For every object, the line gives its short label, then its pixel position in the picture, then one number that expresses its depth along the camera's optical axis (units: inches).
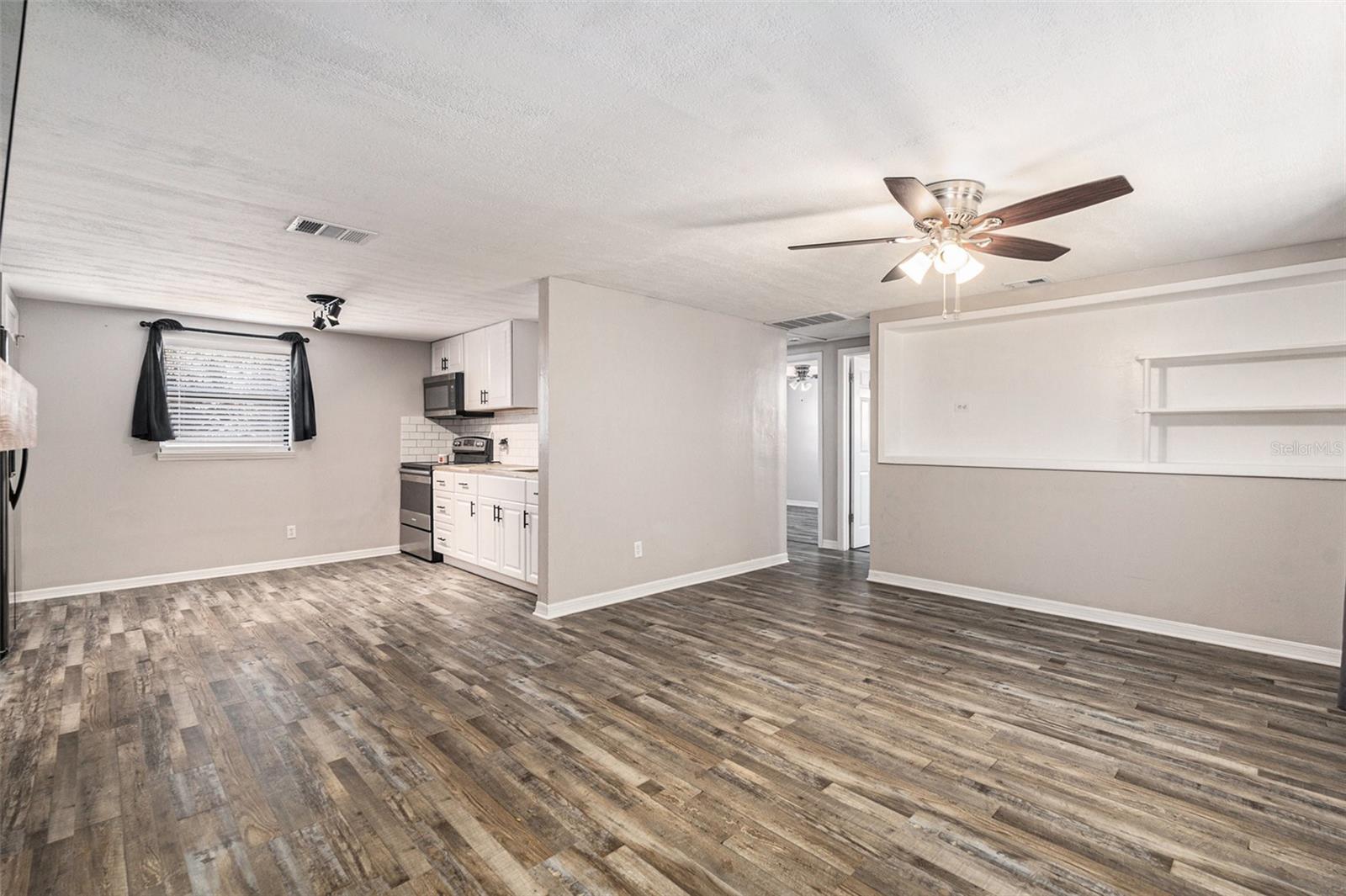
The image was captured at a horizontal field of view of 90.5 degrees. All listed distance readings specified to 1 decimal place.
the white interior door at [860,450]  279.3
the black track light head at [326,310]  196.7
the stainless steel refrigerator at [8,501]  139.5
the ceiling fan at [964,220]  97.0
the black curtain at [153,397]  213.8
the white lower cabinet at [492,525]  202.1
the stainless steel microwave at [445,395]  261.0
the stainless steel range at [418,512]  256.4
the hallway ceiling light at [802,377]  366.6
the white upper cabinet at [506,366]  232.2
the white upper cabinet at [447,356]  264.2
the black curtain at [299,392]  246.2
